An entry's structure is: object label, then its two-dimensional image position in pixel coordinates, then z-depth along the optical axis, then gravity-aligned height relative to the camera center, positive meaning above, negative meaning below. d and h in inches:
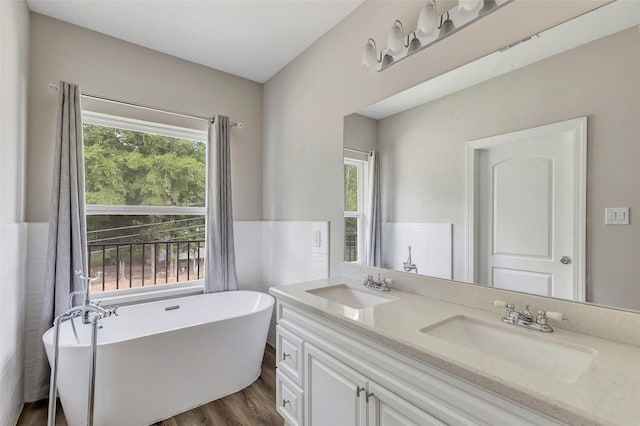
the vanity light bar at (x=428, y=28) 52.8 +36.8
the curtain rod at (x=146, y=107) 90.5 +35.3
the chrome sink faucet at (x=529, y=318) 42.0 -15.2
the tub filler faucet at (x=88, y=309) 62.7 -20.5
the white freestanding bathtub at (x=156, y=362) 66.5 -37.5
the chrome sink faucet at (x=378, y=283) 67.5 -16.1
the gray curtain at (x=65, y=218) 81.1 -1.9
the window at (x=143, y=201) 97.5 +3.8
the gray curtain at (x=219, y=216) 109.3 -1.3
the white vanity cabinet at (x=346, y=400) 39.6 -28.3
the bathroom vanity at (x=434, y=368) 27.9 -18.4
